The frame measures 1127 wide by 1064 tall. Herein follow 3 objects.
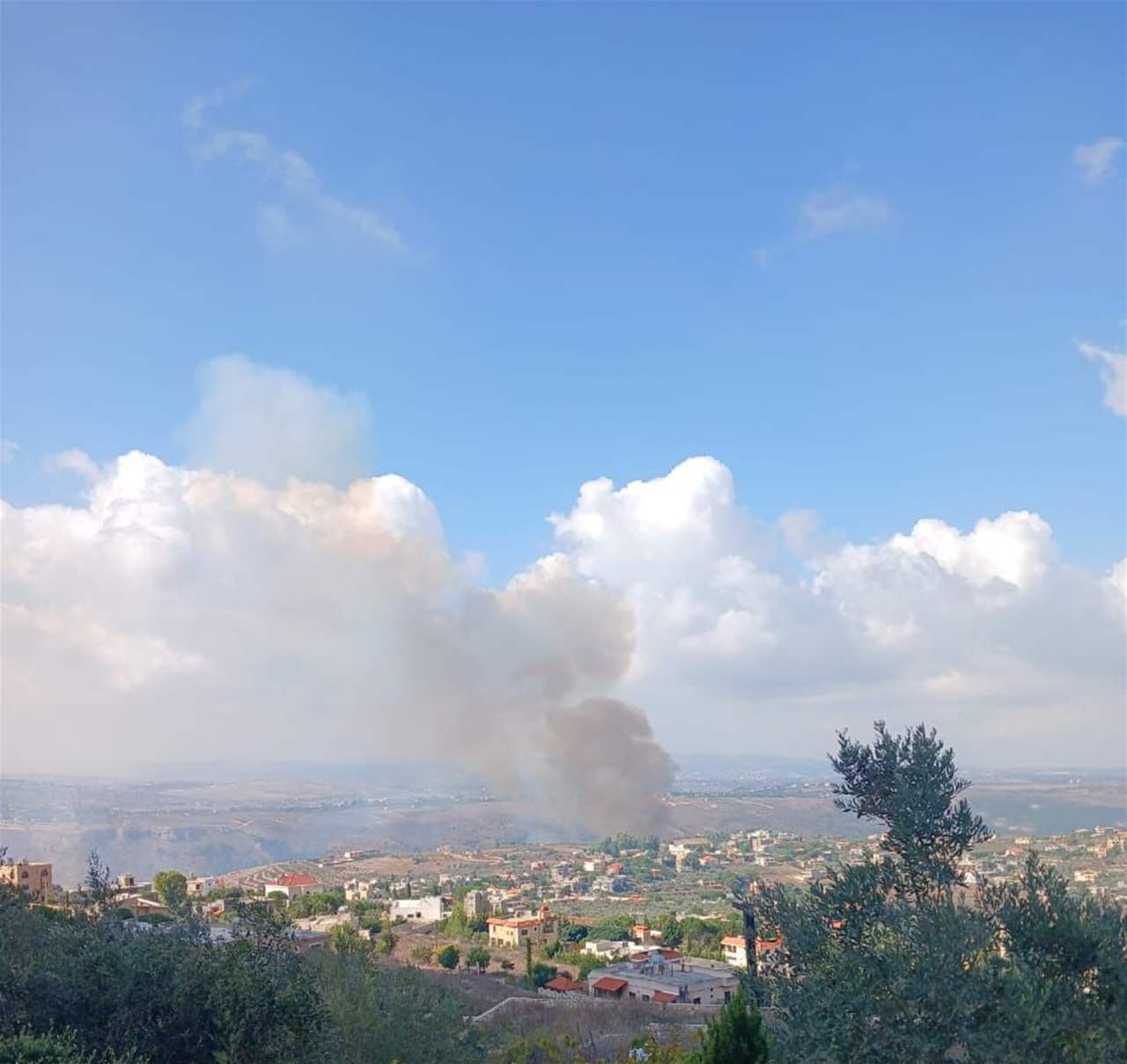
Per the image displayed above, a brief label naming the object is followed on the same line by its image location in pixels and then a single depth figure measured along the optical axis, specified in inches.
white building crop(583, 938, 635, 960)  2240.9
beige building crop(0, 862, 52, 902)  2177.3
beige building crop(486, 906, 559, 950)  2488.9
